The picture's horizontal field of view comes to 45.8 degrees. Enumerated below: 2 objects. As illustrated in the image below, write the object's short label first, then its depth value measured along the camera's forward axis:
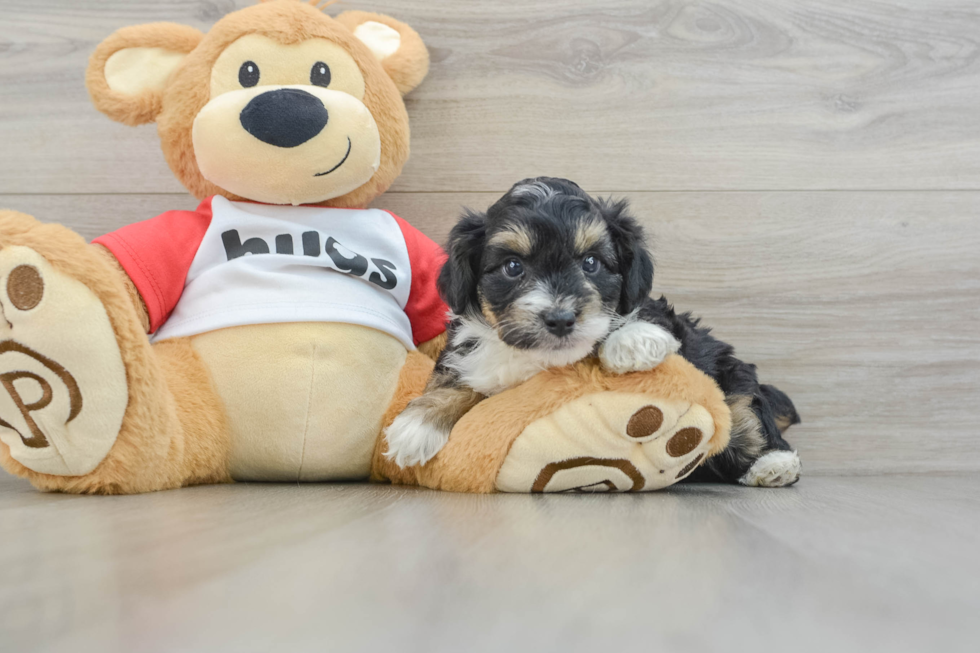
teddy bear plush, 0.61
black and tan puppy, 0.61
